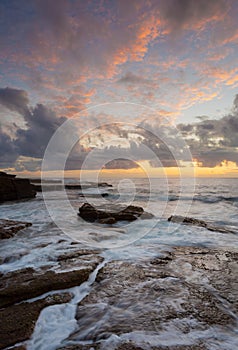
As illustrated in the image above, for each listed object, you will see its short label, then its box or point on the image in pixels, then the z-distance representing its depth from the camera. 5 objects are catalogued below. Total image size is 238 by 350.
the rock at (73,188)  33.16
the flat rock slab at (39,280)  3.00
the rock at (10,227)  6.22
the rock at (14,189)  15.51
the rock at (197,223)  8.08
